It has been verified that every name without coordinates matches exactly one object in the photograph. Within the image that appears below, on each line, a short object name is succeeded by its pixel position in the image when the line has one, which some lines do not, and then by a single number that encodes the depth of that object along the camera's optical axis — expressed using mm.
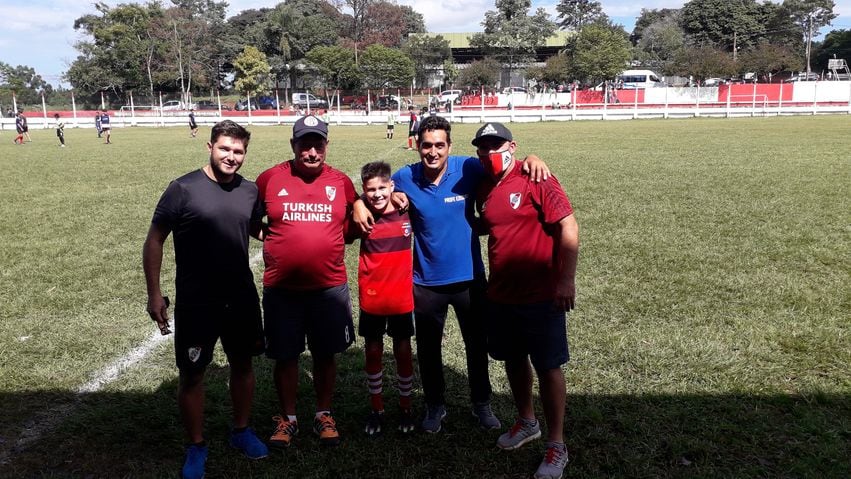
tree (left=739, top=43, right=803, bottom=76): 61812
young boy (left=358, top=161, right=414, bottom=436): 3447
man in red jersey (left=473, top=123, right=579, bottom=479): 3176
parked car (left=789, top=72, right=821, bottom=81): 63962
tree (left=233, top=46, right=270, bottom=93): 62812
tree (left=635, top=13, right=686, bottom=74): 80438
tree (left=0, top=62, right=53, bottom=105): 64750
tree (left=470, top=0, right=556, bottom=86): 73562
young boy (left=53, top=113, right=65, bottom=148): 26200
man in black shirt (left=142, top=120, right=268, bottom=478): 3145
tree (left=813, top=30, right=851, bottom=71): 72312
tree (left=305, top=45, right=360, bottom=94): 63156
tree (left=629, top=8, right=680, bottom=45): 109875
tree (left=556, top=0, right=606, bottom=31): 95500
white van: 64556
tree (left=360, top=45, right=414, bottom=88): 62312
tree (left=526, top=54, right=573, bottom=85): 61594
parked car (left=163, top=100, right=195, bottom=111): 50125
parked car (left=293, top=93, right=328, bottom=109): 54134
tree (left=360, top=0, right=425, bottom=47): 79375
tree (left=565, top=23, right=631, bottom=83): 58531
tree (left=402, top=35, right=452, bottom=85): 71188
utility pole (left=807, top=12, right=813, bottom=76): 70788
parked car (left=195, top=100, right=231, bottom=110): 54062
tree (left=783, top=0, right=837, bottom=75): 80688
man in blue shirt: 3446
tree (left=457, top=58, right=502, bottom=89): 65062
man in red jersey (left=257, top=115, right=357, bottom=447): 3379
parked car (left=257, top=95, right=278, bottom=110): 58438
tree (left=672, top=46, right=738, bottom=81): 59938
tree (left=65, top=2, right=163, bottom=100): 62406
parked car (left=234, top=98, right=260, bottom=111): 54431
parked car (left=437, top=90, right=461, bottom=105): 52262
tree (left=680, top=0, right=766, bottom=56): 77625
